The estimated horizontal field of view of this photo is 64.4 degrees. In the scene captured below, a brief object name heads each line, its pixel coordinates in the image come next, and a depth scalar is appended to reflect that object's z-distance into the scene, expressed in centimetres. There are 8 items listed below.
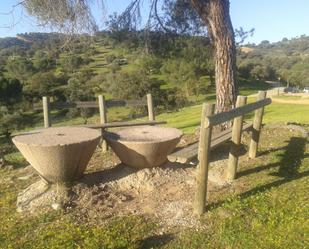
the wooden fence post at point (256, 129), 567
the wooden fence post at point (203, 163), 379
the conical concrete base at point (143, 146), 490
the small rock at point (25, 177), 564
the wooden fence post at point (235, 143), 484
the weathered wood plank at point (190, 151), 404
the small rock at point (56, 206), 435
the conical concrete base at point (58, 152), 441
